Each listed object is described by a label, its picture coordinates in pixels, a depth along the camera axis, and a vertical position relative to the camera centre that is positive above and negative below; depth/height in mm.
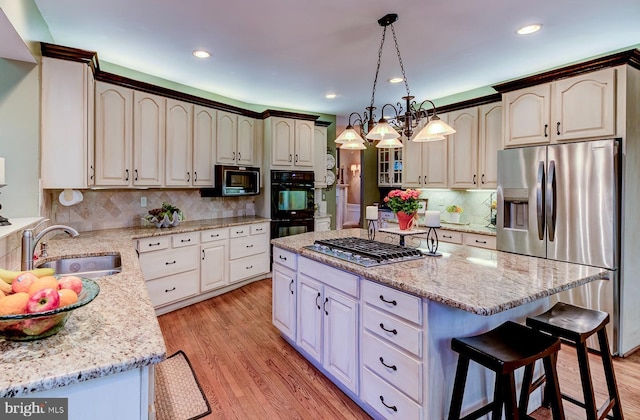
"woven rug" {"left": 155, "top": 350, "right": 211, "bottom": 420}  2078 -1242
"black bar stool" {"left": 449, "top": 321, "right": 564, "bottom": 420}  1404 -642
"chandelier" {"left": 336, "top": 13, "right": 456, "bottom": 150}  2461 +575
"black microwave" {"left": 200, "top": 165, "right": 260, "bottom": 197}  4375 +315
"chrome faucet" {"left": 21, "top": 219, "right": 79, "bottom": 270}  1775 -203
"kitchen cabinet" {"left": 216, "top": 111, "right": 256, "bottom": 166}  4457 +896
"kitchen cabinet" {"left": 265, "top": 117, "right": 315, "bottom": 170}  4871 +930
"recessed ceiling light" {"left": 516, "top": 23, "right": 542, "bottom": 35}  2668 +1405
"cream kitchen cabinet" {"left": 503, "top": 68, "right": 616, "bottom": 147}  2740 +835
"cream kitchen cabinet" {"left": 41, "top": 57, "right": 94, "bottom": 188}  2570 +644
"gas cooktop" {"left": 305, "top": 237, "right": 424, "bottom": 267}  2104 -307
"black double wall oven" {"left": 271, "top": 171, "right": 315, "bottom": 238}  4914 +35
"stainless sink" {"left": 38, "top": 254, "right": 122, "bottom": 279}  2327 -430
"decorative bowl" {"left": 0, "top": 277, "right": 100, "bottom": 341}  954 -353
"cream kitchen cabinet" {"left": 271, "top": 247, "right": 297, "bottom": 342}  2732 -721
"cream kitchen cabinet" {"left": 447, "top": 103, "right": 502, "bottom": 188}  3922 +713
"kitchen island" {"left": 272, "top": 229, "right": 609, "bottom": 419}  1609 -599
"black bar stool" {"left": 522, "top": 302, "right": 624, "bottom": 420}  1659 -636
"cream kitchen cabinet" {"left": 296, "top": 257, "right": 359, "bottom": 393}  2092 -767
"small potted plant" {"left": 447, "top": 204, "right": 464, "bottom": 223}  4332 -88
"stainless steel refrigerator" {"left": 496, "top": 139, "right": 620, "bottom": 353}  2689 -27
